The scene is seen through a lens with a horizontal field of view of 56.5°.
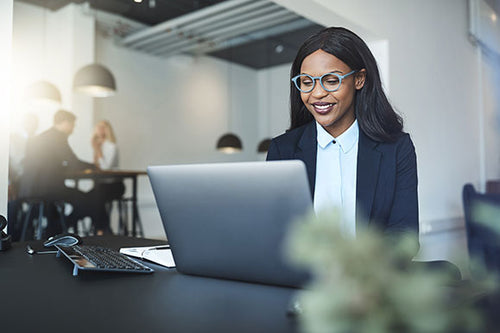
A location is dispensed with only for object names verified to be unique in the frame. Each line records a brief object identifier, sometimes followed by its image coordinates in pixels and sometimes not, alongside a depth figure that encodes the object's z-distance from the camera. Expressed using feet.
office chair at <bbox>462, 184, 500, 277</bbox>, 11.02
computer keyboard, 3.08
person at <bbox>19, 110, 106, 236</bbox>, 12.24
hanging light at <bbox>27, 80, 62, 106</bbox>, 17.52
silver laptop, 2.40
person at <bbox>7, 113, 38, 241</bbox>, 10.82
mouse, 4.39
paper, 3.53
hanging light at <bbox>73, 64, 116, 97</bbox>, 17.28
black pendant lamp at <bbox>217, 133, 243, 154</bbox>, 24.18
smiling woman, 5.01
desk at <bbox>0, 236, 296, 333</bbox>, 1.98
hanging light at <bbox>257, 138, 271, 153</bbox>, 26.27
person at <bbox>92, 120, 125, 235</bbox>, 16.58
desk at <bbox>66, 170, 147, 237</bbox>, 13.71
